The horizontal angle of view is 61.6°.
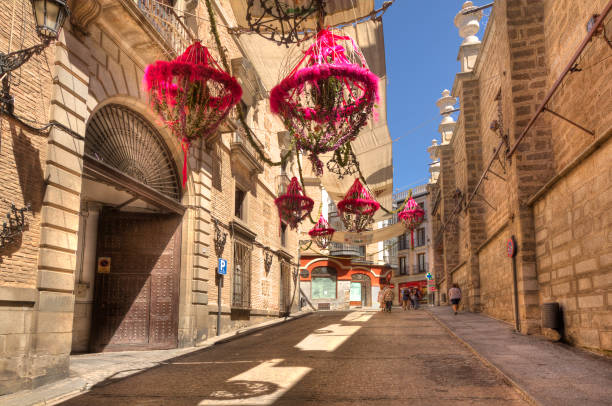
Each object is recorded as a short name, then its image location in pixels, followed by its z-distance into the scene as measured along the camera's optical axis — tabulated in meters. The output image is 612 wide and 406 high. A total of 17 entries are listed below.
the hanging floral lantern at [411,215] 16.56
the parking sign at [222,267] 13.48
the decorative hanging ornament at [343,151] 6.94
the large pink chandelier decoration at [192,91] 6.86
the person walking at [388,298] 23.55
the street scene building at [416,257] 49.81
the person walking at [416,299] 28.24
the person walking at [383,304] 24.11
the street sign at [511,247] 11.42
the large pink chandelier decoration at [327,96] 5.83
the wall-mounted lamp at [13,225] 6.04
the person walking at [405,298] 27.22
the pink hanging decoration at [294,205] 15.53
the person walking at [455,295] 19.09
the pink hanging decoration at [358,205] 13.16
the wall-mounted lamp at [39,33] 5.55
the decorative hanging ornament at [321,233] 20.38
